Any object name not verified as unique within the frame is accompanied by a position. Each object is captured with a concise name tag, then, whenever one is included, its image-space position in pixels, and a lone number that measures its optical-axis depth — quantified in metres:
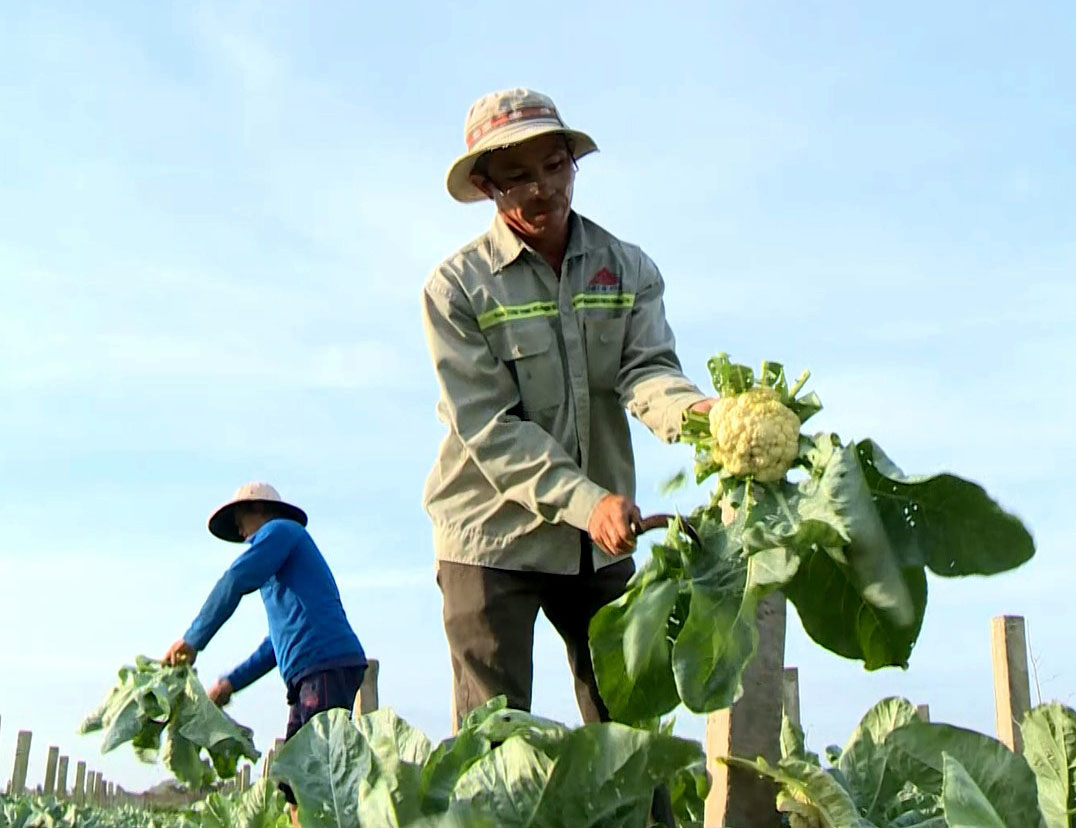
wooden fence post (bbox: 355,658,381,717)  9.24
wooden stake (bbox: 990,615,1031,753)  8.48
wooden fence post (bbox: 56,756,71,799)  17.33
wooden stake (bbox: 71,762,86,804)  16.97
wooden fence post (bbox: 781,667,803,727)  9.49
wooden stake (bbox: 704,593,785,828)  3.24
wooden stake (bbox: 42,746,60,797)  17.38
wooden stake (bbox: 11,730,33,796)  16.64
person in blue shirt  5.50
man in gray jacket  3.32
